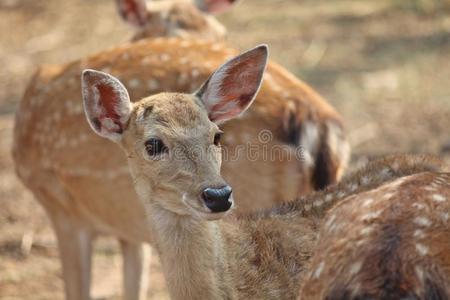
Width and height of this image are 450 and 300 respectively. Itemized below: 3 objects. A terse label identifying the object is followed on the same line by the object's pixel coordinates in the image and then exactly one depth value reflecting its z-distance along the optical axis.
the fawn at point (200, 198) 8.43
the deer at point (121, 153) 10.71
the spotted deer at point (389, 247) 6.05
